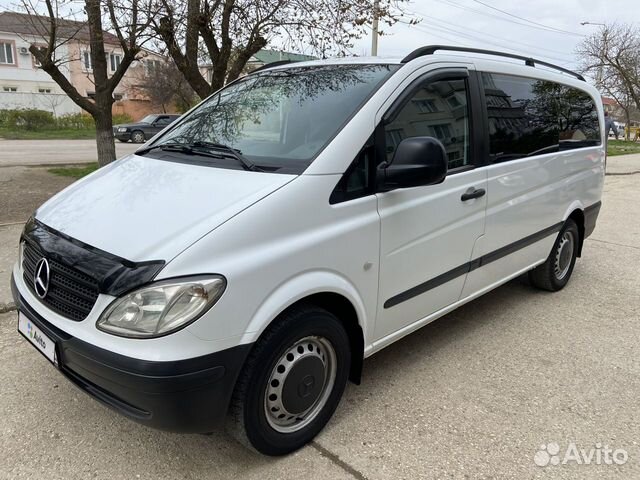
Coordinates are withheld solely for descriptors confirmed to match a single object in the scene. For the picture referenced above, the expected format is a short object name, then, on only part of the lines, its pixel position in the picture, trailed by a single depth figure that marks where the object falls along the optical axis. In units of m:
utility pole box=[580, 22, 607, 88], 34.41
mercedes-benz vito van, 2.03
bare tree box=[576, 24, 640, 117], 34.34
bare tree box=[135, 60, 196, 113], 34.31
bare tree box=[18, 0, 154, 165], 6.54
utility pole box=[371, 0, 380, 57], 7.37
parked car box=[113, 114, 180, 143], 24.41
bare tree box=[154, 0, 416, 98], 6.75
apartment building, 37.25
